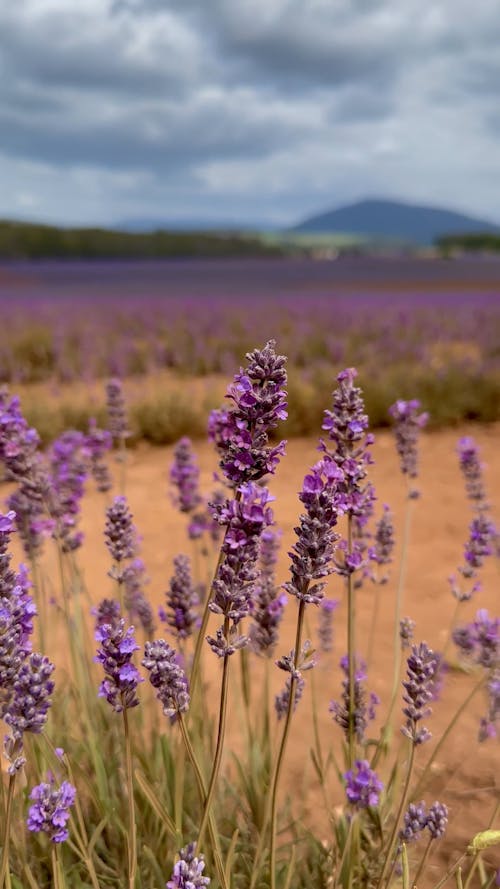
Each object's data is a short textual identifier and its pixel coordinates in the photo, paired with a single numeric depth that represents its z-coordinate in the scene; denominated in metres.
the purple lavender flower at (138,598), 0.74
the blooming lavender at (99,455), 0.82
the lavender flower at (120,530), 0.57
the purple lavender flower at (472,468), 0.77
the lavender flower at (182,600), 0.59
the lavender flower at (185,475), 0.72
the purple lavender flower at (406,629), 0.57
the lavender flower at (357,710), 0.59
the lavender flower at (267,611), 0.59
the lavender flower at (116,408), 0.78
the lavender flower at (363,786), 0.53
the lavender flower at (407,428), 0.67
